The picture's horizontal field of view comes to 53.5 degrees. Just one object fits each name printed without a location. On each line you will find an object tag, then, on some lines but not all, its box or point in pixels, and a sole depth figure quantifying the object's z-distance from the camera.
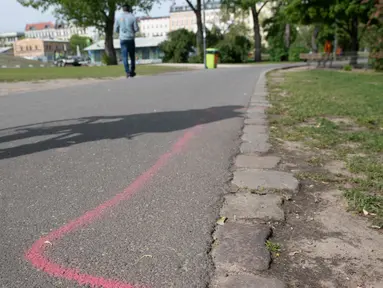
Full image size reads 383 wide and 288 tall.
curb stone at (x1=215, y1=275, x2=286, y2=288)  1.66
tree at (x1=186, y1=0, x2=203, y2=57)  38.99
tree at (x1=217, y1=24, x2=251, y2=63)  41.94
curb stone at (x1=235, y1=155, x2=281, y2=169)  3.37
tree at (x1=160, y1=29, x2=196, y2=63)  43.31
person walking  12.45
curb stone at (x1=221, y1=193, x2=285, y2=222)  2.35
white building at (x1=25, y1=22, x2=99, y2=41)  173.75
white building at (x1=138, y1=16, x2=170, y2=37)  138.50
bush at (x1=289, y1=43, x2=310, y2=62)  43.28
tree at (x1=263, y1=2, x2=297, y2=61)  45.38
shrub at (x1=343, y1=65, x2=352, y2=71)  21.19
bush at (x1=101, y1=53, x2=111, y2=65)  37.85
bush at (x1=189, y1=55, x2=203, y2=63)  38.83
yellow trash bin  26.45
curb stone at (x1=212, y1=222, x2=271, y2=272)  1.82
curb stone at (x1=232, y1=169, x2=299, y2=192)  2.86
